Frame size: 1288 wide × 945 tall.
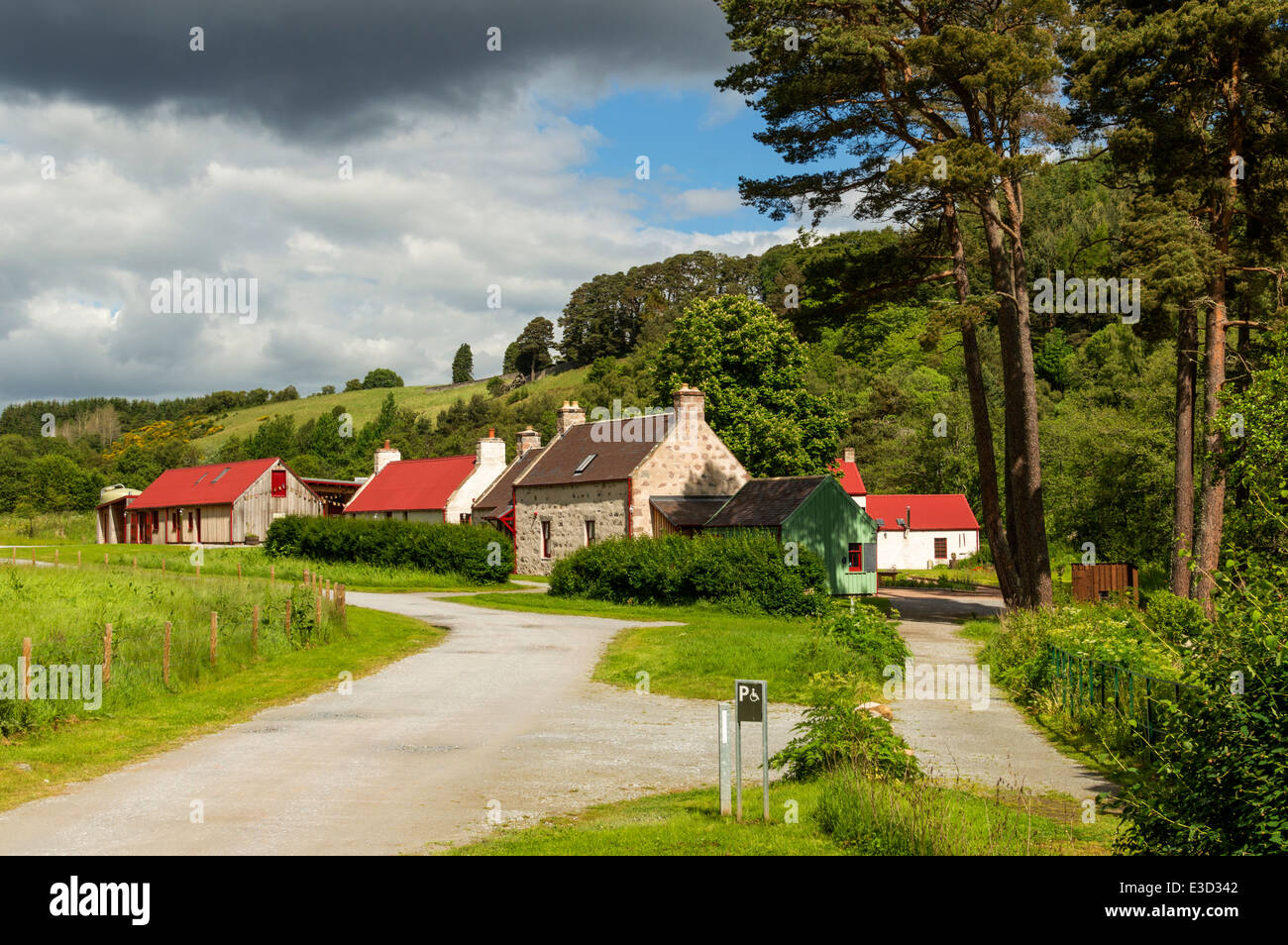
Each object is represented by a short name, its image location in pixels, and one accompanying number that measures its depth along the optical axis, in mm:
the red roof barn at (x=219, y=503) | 62000
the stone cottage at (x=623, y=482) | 42875
